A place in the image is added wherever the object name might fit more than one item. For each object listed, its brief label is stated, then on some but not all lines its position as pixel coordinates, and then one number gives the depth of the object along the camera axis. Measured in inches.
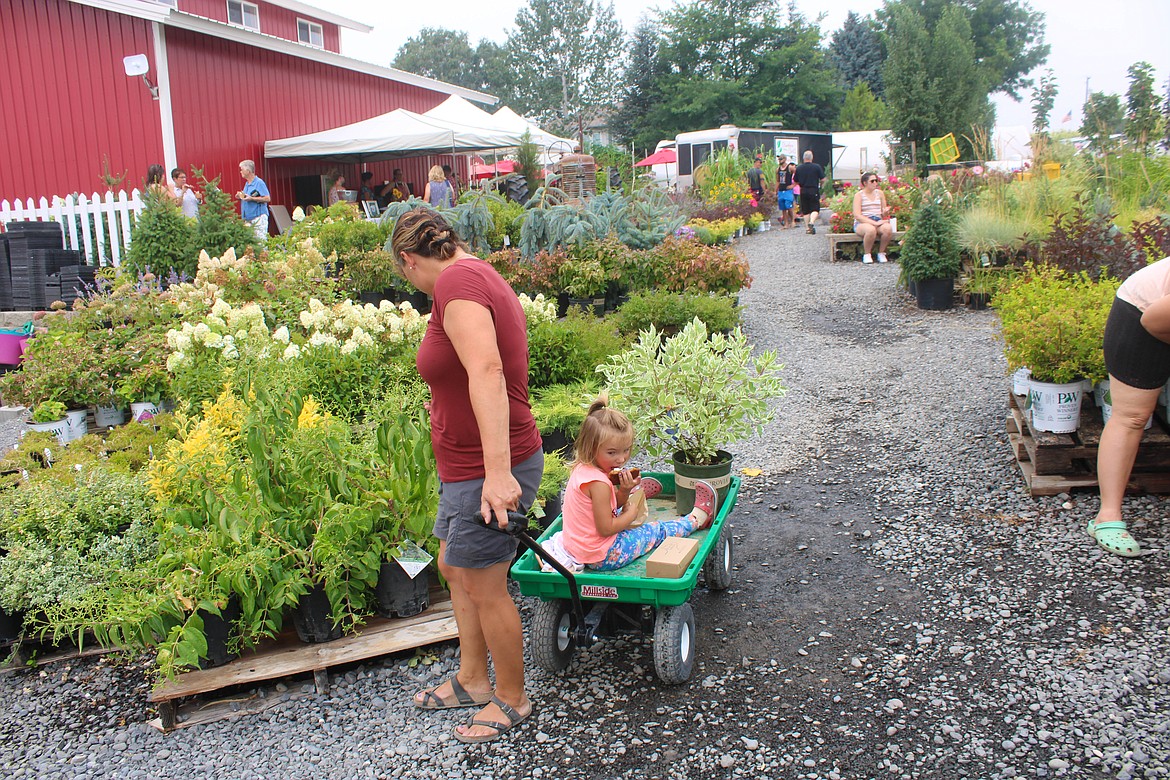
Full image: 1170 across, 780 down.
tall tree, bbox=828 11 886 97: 2333.9
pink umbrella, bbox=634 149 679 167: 1285.7
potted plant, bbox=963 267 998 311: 353.1
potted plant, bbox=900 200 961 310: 361.4
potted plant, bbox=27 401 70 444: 224.2
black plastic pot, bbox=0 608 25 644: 140.0
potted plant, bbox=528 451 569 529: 164.2
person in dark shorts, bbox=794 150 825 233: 715.4
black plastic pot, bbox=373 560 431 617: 141.6
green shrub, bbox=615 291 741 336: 302.4
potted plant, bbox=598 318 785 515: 154.6
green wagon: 118.8
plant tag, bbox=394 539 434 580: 135.7
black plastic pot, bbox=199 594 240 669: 130.1
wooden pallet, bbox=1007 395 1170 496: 164.9
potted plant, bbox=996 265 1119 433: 173.0
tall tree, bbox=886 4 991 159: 1132.5
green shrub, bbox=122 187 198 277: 322.7
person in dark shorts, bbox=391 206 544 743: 101.6
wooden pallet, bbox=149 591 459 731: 124.7
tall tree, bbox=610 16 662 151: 2192.4
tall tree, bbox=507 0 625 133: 2790.4
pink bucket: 298.4
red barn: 521.3
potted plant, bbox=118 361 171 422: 231.0
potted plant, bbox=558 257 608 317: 353.4
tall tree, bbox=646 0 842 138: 2058.3
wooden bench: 522.6
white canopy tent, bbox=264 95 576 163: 581.6
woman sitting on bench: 496.1
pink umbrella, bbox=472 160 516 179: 1089.4
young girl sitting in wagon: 127.4
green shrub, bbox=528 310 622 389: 226.8
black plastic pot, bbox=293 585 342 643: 134.6
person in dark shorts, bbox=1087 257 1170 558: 147.2
